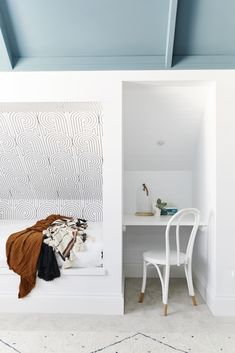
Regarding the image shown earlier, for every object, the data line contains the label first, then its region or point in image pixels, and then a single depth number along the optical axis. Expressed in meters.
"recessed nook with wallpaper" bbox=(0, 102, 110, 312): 2.93
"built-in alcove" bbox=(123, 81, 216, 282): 3.13
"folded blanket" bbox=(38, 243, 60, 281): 2.88
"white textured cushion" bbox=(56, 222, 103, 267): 2.93
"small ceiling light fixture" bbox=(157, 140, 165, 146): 3.62
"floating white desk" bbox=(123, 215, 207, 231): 3.17
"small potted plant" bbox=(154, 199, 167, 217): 3.79
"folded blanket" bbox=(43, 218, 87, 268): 2.91
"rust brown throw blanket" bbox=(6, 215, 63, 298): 2.89
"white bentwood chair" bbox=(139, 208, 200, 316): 2.93
